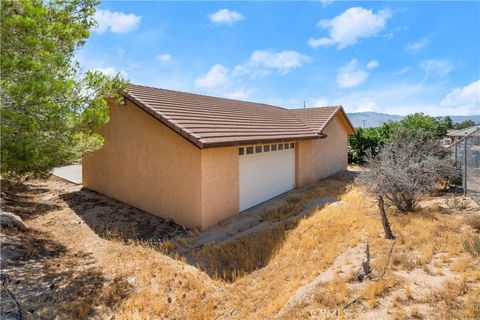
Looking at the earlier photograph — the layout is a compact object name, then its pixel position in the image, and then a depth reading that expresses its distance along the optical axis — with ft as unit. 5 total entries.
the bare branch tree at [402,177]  29.32
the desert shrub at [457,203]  31.35
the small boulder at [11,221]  25.24
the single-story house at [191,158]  28.14
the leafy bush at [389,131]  51.02
